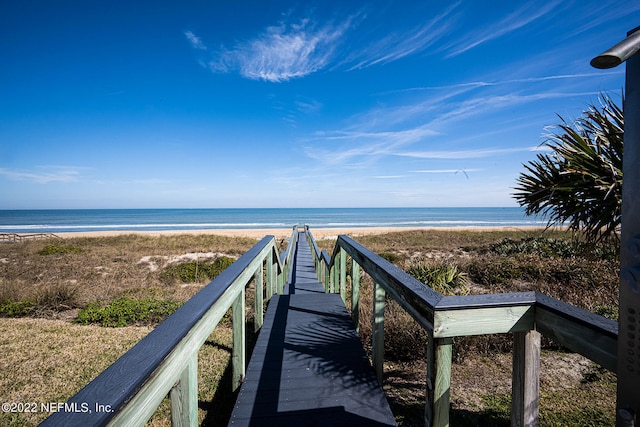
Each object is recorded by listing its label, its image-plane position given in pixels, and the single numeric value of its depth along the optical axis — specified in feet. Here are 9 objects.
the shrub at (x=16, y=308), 21.15
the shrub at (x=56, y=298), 23.04
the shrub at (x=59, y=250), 52.95
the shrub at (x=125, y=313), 19.91
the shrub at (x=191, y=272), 35.12
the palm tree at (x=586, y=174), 11.61
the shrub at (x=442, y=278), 21.76
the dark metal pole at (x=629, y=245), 3.04
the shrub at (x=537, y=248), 36.45
